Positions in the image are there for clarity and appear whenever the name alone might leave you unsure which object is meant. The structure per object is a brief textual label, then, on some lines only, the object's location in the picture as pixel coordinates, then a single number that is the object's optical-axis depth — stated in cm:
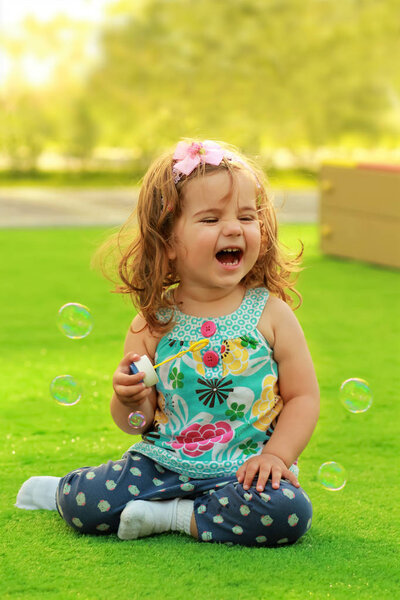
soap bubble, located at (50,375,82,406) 253
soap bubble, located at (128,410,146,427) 243
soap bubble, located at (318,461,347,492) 246
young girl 237
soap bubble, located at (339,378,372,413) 253
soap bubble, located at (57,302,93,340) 260
